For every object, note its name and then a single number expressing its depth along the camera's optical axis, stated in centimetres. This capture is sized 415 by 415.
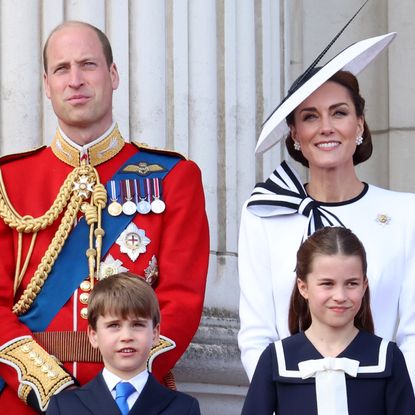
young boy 1062
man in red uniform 1148
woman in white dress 1121
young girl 1031
